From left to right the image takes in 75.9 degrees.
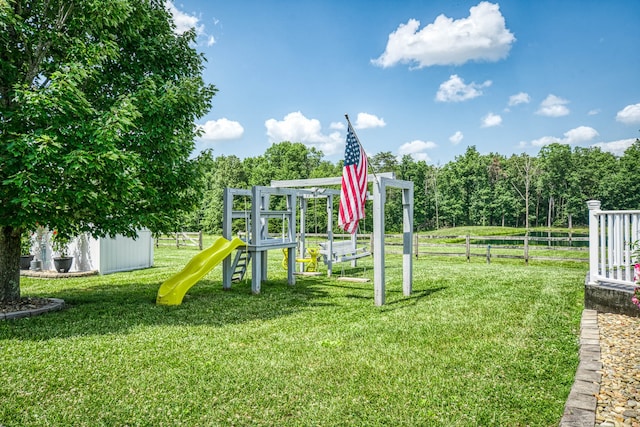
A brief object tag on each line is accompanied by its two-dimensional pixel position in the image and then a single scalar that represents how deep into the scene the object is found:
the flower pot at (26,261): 11.85
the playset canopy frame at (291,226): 6.95
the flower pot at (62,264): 11.39
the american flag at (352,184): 6.68
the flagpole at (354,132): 6.70
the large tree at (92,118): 5.58
